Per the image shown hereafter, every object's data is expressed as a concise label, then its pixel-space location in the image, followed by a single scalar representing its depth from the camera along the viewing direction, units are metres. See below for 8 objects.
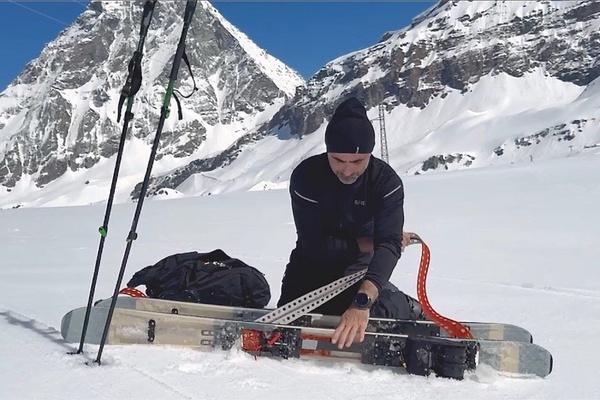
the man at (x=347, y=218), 3.96
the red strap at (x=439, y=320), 3.89
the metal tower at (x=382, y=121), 113.43
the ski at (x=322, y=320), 4.13
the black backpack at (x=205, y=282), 4.59
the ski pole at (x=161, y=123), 3.27
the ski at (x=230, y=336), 3.72
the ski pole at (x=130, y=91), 3.37
